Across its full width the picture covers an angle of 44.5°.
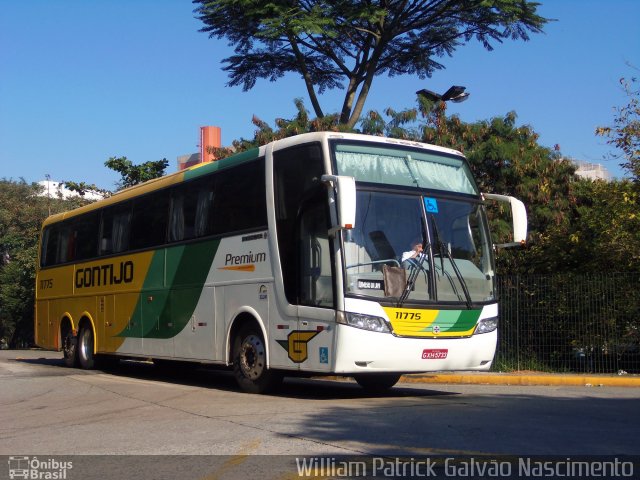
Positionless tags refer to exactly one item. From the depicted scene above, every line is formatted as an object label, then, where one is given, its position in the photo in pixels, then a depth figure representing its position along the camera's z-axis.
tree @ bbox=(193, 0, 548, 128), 20.89
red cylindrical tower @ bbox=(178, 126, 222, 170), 43.72
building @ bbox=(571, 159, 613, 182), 43.88
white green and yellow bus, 10.21
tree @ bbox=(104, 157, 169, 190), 33.34
